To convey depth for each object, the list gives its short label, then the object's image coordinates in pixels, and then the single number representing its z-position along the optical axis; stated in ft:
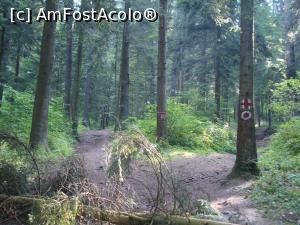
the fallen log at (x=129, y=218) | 16.46
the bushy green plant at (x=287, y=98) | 47.77
